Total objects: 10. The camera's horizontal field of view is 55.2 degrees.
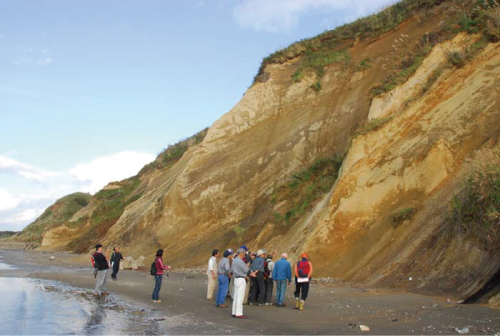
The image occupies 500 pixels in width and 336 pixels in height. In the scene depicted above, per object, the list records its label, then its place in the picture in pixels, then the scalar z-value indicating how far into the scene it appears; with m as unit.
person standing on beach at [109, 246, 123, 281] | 16.48
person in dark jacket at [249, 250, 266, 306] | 11.84
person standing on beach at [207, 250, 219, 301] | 12.27
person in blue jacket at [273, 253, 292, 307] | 11.49
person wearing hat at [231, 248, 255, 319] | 9.87
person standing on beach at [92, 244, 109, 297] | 12.70
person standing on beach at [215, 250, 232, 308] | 11.37
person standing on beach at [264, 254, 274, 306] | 12.05
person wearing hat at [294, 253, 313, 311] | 10.59
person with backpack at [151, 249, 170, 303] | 11.89
